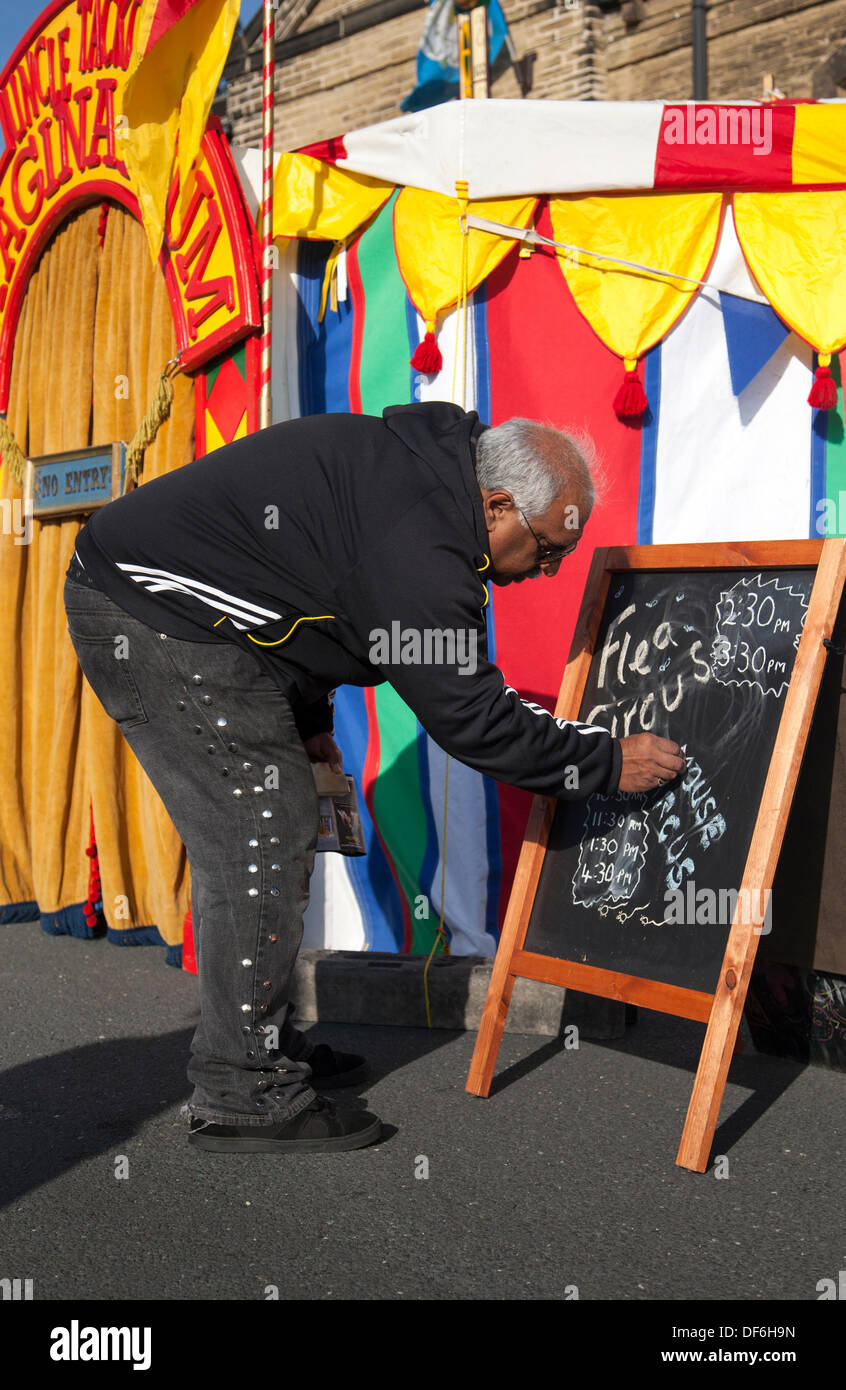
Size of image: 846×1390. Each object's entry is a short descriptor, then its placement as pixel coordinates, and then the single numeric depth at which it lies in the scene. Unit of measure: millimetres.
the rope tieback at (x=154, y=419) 4691
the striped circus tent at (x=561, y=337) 3752
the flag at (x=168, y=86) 4410
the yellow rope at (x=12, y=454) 5387
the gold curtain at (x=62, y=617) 4832
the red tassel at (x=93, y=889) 5156
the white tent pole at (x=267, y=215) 4234
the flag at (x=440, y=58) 11883
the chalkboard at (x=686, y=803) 2807
